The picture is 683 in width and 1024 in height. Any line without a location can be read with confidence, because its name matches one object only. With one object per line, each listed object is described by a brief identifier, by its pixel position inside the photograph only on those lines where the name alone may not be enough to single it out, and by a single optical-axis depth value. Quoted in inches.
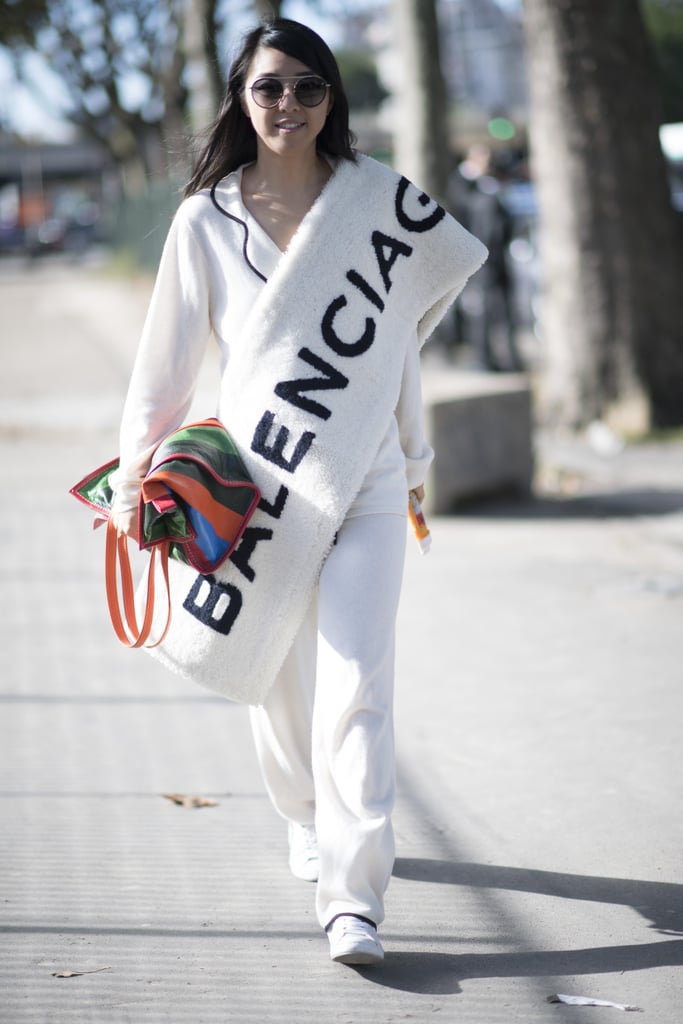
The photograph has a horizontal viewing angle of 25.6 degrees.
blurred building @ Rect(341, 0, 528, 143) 1807.3
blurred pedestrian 520.1
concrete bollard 328.2
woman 129.3
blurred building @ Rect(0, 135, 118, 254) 2650.1
